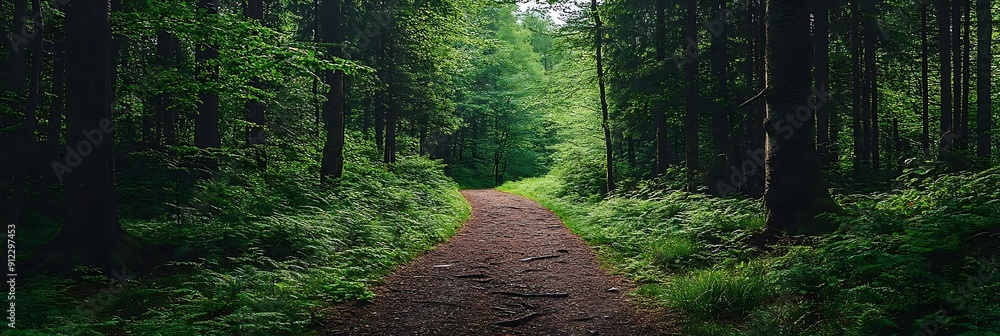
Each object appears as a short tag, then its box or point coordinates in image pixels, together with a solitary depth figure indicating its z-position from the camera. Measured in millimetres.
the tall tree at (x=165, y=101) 11912
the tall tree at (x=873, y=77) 14555
